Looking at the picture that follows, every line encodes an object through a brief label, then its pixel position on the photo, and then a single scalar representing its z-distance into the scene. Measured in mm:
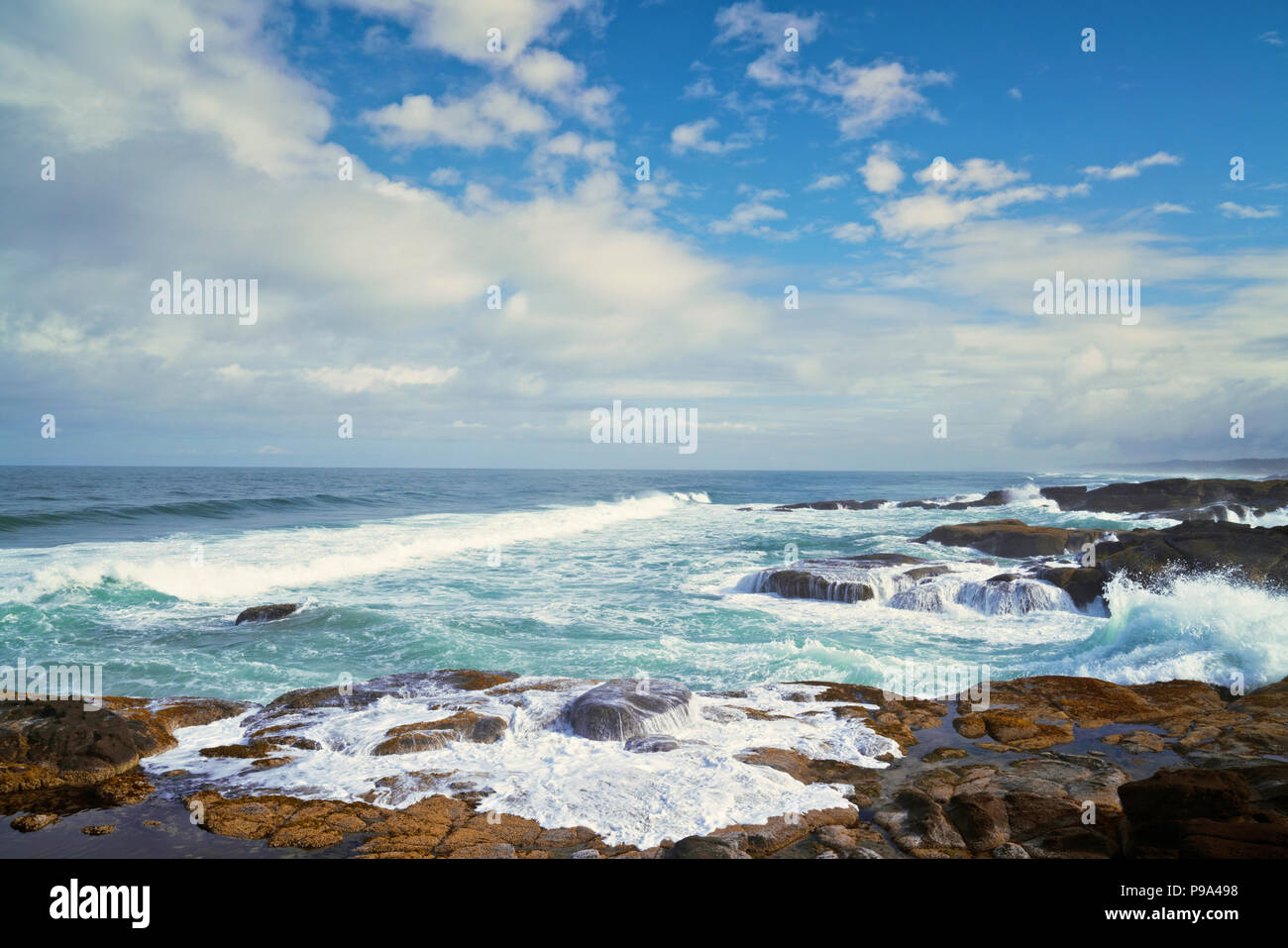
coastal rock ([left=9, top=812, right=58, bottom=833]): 6593
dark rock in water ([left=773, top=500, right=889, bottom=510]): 52584
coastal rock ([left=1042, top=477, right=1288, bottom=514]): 39406
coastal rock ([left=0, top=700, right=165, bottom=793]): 7754
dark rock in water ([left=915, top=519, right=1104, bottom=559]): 26531
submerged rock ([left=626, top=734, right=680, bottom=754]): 8742
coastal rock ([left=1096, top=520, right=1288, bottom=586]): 18125
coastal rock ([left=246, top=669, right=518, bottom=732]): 10499
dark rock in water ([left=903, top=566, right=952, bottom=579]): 20825
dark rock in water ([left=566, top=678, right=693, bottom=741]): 9250
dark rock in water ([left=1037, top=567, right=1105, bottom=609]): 18938
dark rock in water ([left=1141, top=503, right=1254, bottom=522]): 33875
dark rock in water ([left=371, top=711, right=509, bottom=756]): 8812
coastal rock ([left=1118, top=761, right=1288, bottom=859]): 5105
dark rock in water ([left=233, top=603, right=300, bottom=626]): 17578
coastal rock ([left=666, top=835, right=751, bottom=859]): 5961
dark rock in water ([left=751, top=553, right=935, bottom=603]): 20297
